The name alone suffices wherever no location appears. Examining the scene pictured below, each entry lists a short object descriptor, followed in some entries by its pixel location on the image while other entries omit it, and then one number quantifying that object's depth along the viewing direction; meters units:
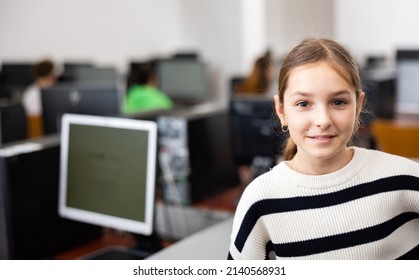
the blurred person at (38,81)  4.30
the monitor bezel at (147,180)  1.62
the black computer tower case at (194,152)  2.29
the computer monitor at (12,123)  2.65
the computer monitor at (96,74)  5.49
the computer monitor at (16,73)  5.77
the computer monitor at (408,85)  3.86
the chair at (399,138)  2.79
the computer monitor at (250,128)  2.26
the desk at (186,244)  1.29
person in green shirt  3.87
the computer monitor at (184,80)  6.05
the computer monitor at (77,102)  2.55
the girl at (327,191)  0.92
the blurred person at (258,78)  3.95
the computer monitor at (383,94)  3.60
